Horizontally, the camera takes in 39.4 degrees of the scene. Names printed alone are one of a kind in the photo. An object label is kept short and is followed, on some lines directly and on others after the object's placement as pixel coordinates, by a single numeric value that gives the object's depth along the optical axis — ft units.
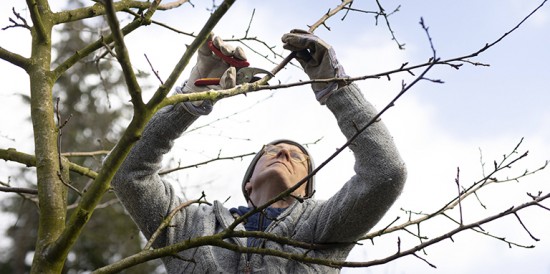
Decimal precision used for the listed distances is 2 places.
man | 9.20
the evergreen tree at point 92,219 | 42.63
